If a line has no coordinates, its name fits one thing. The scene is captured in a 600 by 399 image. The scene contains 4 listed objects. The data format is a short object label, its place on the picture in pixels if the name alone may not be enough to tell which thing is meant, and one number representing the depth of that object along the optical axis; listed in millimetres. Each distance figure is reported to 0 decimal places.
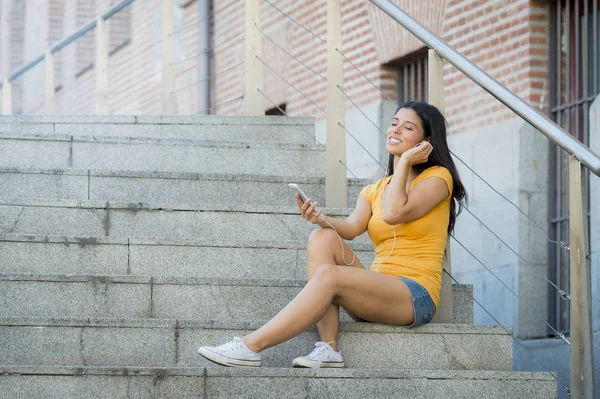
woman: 5654
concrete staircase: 5551
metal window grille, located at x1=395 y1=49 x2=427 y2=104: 11759
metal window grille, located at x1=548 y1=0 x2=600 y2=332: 9357
